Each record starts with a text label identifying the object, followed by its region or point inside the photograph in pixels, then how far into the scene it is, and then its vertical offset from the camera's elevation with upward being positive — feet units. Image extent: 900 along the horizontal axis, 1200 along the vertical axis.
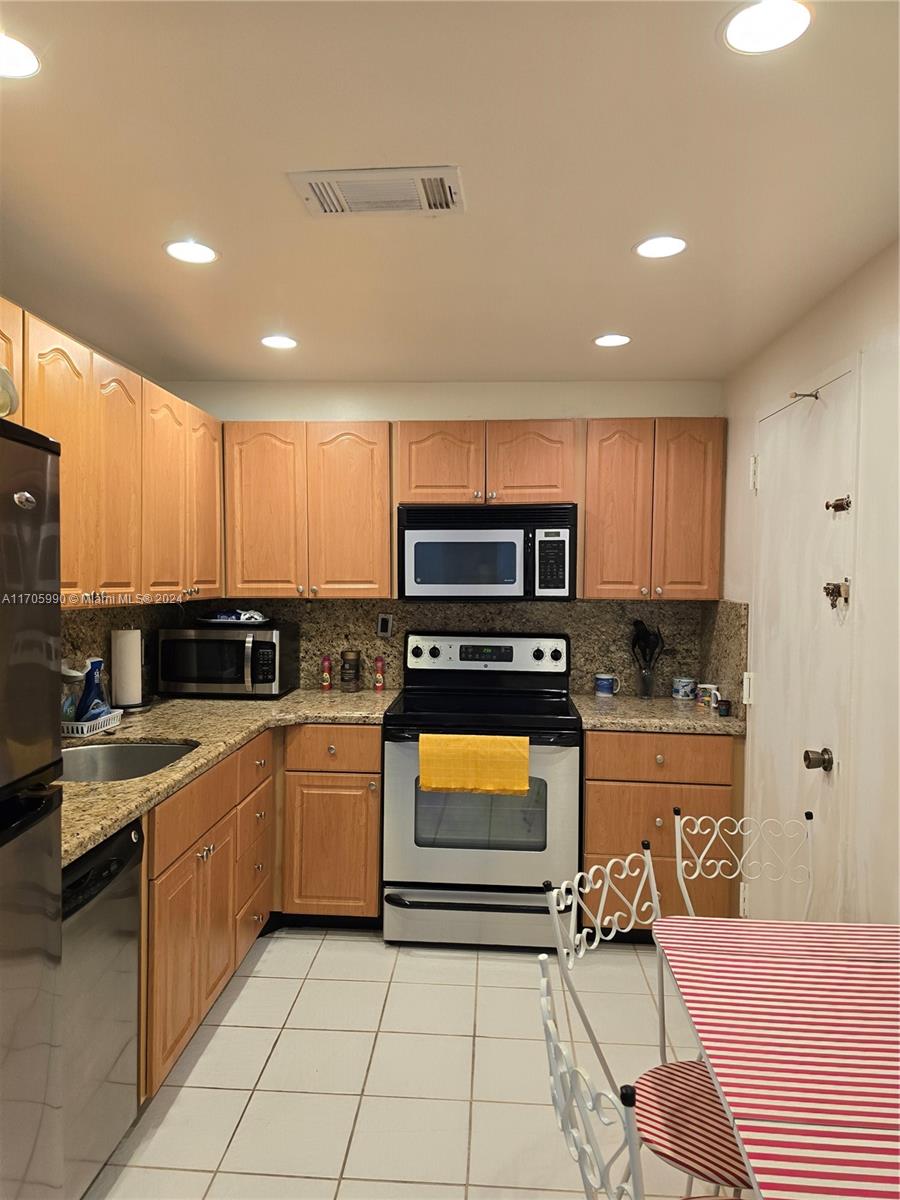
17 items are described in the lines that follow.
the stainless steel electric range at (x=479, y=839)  9.48 -3.24
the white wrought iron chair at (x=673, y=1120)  3.39 -3.18
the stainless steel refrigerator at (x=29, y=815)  3.79 -1.22
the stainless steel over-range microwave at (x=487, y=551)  10.17 +0.62
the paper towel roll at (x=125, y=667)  9.48 -1.00
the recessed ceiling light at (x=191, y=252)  6.24 +2.99
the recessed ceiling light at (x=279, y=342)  8.87 +3.13
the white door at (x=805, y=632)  6.59 -0.35
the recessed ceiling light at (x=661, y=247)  6.09 +3.00
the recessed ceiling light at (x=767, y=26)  3.52 +2.87
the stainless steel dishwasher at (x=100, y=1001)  4.94 -3.01
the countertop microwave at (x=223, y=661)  10.37 -1.00
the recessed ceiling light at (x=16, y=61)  3.86 +2.90
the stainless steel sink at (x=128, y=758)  7.88 -1.84
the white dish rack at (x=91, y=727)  8.10 -1.55
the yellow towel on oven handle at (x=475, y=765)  9.29 -2.19
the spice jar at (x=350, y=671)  11.31 -1.22
